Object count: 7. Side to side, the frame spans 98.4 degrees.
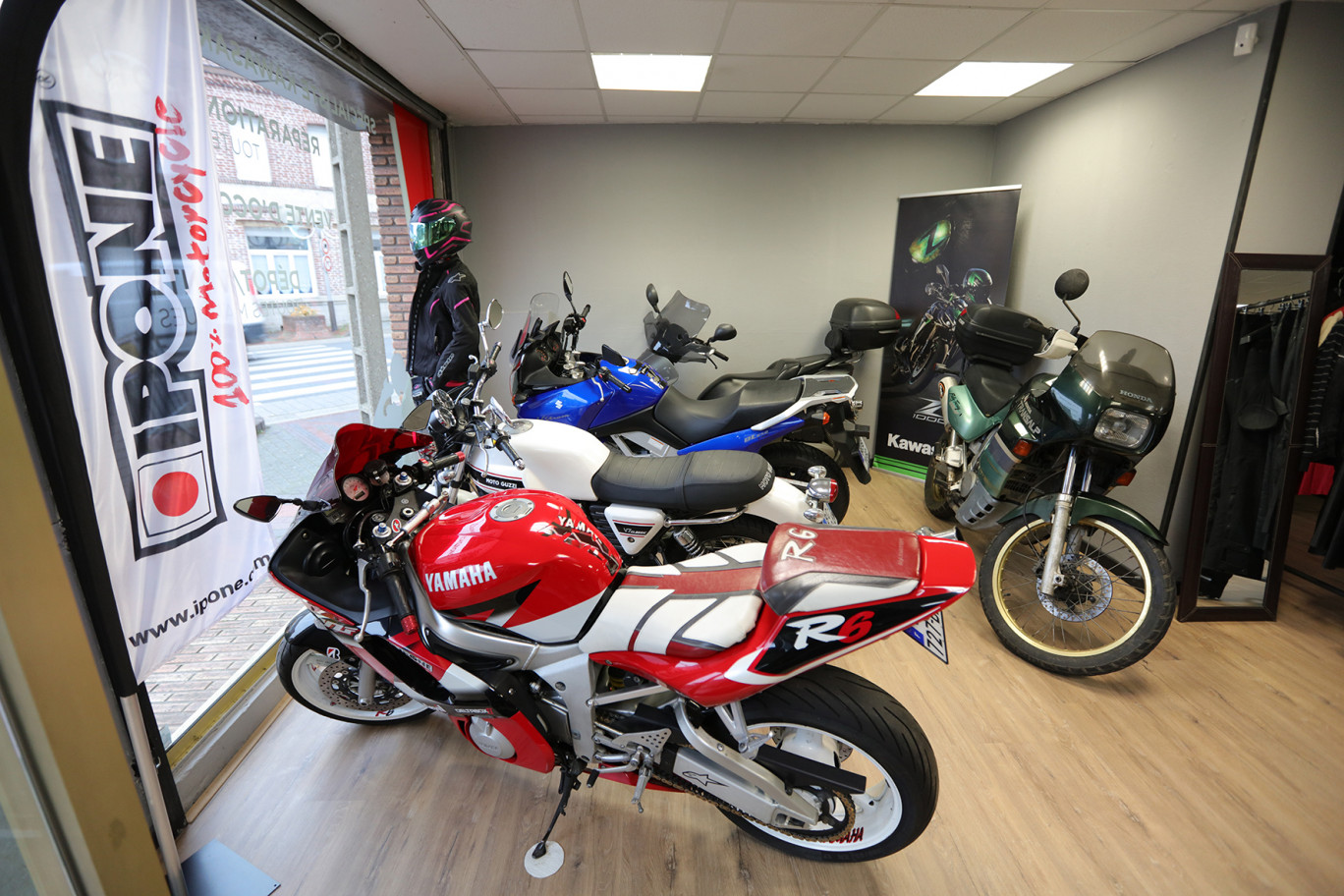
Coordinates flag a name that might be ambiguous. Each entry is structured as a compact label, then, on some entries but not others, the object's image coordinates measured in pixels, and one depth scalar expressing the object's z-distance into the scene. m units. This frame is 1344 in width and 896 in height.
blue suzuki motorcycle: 2.65
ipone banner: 1.03
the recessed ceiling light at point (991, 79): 2.86
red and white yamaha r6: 1.09
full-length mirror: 2.16
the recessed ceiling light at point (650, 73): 2.80
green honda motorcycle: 1.88
